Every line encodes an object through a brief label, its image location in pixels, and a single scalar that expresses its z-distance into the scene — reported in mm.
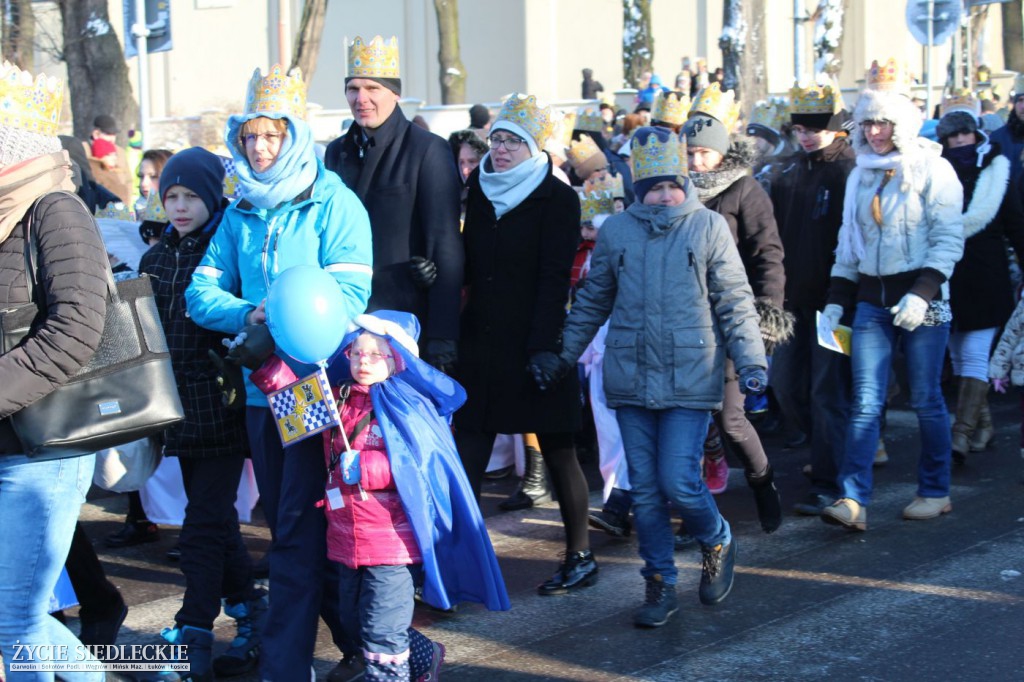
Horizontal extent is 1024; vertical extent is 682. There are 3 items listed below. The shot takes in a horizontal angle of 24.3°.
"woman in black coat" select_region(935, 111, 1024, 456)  14417
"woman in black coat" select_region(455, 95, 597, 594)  10514
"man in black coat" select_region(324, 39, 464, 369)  10142
